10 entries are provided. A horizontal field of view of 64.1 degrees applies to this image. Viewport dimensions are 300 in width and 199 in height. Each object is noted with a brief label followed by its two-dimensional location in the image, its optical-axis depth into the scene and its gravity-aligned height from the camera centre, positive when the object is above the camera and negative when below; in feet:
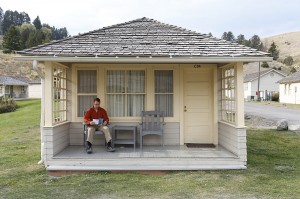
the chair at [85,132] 19.16 -2.74
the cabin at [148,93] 17.02 +0.41
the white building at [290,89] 93.95 +3.28
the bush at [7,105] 67.06 -1.82
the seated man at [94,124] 18.50 -1.93
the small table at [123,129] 19.47 -2.93
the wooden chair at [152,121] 20.23 -2.01
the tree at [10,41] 195.43 +47.94
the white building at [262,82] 125.95 +8.31
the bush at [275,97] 113.01 +0.18
